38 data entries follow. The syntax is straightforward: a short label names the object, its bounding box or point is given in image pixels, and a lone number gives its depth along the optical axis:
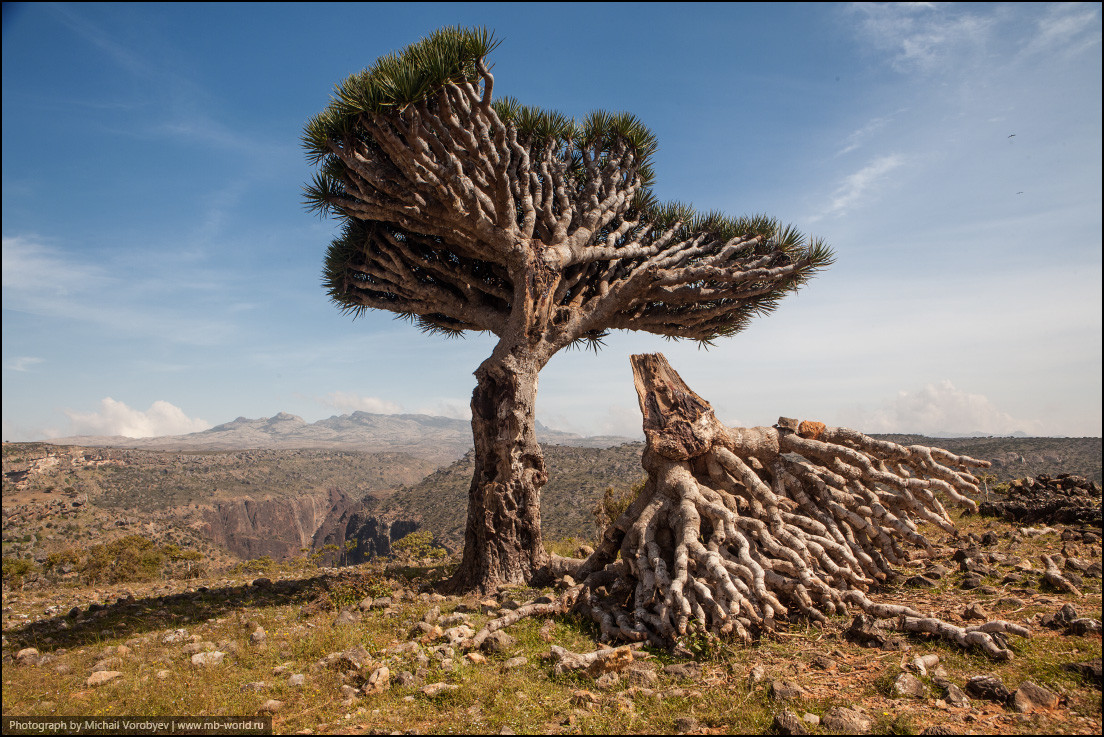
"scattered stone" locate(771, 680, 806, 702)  3.96
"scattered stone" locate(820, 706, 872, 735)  3.46
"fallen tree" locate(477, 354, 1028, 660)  5.54
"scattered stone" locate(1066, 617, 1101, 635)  4.51
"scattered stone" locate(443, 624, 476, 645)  5.57
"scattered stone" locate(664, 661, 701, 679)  4.50
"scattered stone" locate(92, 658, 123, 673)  5.11
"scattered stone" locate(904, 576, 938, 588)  6.34
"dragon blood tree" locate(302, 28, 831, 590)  7.91
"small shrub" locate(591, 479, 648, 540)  12.16
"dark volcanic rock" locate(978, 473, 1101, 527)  8.67
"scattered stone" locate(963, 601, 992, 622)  5.10
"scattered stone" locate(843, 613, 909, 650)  4.80
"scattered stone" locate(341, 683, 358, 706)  4.30
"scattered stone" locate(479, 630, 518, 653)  5.38
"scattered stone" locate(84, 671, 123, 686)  4.72
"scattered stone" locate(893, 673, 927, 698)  3.91
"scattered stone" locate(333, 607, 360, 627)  6.68
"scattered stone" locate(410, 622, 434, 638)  5.97
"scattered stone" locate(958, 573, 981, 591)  6.05
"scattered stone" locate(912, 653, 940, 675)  4.22
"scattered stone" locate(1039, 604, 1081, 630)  4.74
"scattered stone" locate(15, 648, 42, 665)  5.43
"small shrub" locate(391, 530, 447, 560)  13.02
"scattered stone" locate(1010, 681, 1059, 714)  3.56
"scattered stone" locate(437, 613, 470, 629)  6.41
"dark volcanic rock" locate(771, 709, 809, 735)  3.47
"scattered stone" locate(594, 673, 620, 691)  4.38
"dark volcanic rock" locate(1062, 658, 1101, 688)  3.79
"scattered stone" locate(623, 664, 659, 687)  4.40
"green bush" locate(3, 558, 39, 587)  13.55
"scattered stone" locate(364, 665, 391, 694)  4.49
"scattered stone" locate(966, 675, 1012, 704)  3.71
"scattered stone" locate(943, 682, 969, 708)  3.71
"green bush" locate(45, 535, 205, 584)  13.35
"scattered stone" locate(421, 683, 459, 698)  4.38
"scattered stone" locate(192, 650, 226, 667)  5.28
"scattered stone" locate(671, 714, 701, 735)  3.66
